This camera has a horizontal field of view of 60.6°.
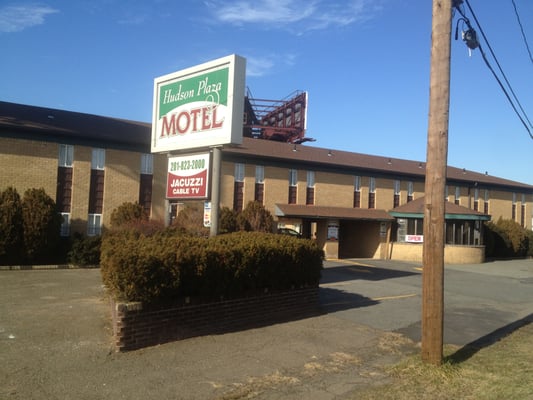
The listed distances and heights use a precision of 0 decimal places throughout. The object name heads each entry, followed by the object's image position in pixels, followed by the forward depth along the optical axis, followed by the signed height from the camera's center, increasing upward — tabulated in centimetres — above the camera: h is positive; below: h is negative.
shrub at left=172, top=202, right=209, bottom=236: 1297 +20
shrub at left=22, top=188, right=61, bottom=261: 1711 -21
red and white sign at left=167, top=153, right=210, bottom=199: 1008 +109
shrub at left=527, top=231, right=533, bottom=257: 3406 -54
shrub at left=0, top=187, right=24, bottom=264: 1653 -37
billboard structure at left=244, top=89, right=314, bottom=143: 4344 +1062
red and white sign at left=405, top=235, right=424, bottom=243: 2725 -36
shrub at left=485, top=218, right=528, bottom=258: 3114 -22
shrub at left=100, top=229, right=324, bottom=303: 655 -66
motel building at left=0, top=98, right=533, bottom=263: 2027 +239
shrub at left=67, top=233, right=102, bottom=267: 1741 -123
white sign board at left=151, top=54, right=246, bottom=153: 962 +270
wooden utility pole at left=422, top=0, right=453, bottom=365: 641 +69
